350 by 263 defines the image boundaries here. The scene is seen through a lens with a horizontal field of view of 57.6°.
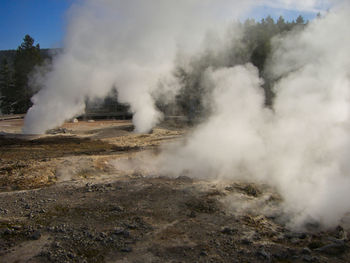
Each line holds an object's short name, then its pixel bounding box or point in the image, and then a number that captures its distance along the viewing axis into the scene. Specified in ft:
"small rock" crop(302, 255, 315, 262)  14.02
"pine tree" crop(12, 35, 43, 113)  102.34
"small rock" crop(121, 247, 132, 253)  15.14
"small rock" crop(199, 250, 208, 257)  14.64
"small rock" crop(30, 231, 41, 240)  16.58
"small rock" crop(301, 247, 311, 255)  14.60
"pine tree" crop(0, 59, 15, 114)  112.06
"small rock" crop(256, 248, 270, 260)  14.32
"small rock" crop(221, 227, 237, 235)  16.58
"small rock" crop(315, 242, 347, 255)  14.64
